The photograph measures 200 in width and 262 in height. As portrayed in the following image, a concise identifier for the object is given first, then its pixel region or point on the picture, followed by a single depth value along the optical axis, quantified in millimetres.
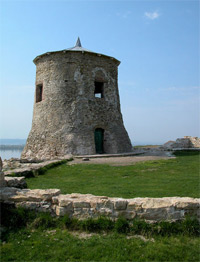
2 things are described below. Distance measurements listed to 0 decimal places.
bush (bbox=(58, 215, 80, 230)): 4387
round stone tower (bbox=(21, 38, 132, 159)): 17234
